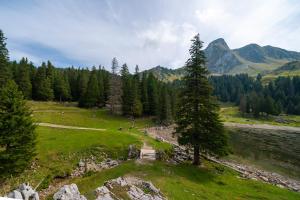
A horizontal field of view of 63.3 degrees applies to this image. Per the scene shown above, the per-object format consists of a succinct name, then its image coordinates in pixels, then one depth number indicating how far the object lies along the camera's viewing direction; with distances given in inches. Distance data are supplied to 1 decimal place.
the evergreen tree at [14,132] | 793.0
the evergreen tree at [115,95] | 2807.6
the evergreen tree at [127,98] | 2802.7
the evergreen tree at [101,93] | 3291.8
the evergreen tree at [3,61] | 1950.1
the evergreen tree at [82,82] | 3470.0
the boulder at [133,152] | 1219.0
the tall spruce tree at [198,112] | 1103.0
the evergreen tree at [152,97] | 3056.1
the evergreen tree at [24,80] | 2938.0
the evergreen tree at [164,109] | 2819.9
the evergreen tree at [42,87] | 3209.2
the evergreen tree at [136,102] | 2792.8
